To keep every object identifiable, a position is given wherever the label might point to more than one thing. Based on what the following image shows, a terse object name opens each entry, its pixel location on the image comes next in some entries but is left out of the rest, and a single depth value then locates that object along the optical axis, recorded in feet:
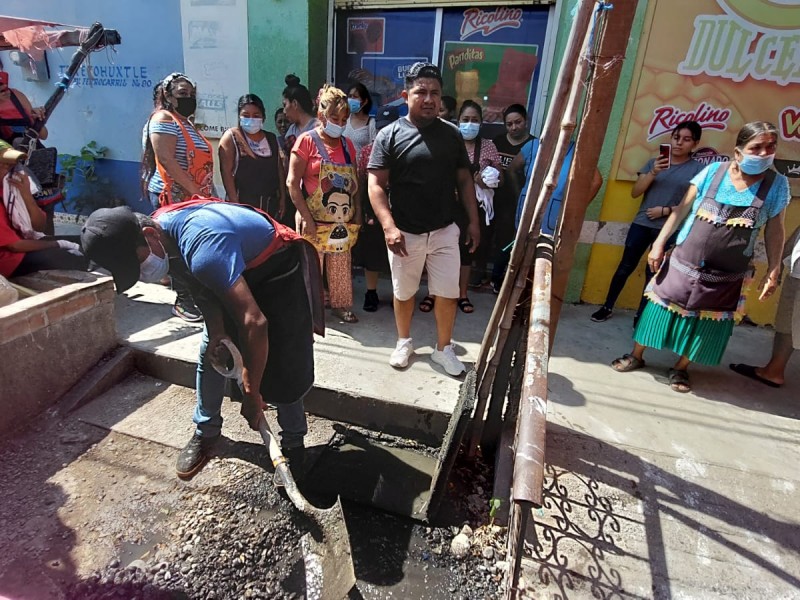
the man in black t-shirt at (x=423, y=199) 10.16
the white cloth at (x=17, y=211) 10.73
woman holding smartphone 12.42
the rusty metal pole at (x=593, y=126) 6.31
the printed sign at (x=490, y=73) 15.39
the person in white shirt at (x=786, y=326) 10.61
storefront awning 15.06
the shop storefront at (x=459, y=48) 15.11
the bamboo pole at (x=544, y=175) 6.54
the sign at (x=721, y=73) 12.39
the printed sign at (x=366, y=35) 16.65
